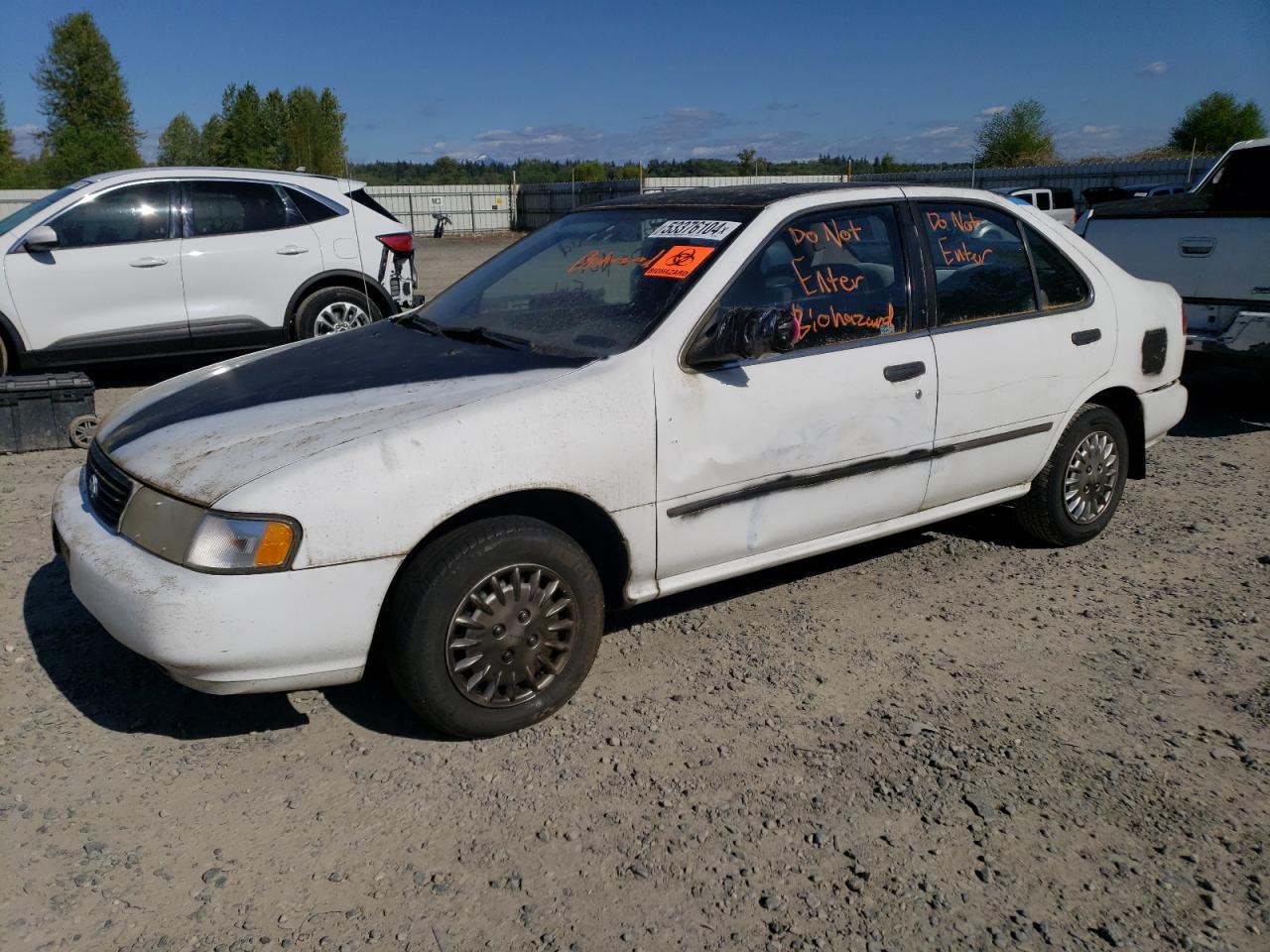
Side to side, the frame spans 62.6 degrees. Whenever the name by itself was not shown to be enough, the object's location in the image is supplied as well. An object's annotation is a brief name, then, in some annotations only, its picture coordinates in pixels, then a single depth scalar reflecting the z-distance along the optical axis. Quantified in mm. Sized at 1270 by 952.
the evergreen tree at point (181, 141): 72562
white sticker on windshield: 3828
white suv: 7910
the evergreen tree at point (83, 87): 50031
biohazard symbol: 3727
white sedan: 2943
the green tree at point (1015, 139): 54000
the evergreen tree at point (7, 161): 48250
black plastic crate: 6582
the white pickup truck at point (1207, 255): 7031
